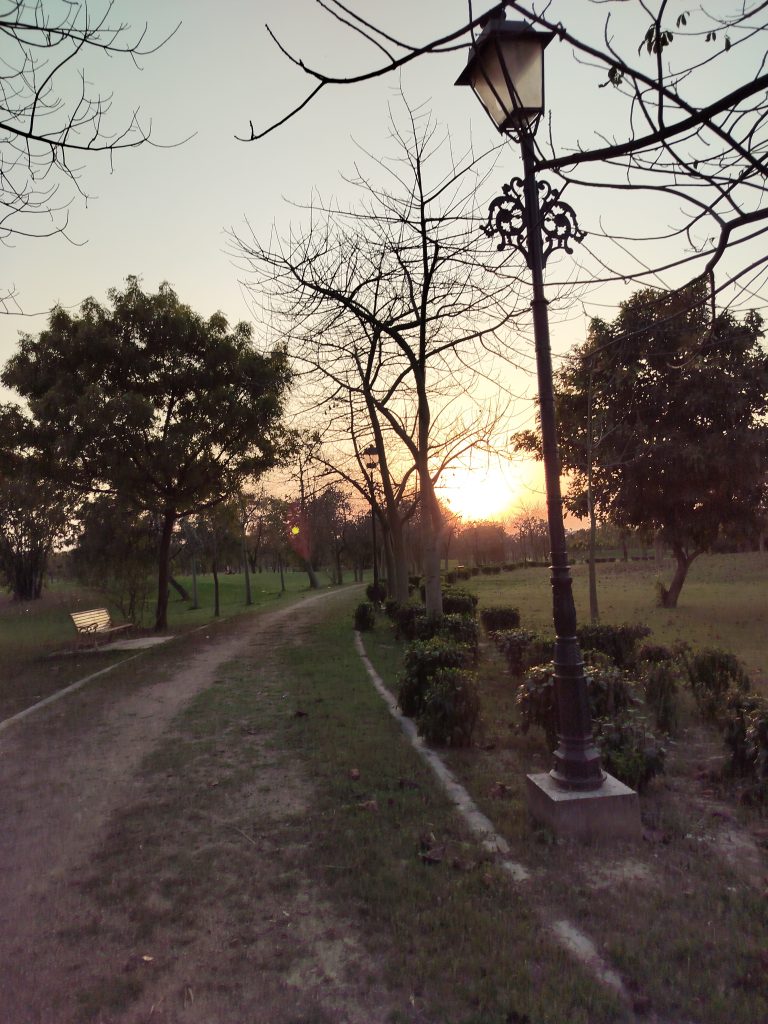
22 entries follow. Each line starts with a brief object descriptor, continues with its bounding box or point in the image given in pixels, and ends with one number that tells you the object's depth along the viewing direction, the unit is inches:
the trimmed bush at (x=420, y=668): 280.4
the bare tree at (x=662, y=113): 115.1
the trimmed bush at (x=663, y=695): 263.7
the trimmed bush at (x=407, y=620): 553.6
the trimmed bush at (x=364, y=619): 698.8
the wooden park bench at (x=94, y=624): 633.6
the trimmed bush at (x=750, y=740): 185.2
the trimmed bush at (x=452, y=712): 245.1
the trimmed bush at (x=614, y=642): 366.0
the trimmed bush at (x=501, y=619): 561.0
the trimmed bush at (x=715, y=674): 304.8
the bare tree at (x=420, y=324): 488.1
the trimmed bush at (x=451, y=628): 428.5
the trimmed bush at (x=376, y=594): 1039.5
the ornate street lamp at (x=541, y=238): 162.9
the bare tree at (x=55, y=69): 141.4
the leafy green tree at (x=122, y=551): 875.4
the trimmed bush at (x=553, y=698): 226.5
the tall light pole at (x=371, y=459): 793.6
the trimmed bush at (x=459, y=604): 628.4
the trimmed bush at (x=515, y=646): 383.6
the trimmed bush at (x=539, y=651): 343.3
